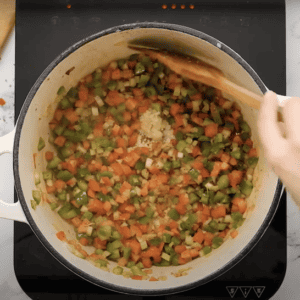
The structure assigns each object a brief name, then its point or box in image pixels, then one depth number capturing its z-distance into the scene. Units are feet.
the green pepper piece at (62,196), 1.90
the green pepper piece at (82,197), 1.91
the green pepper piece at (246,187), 1.87
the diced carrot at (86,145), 1.93
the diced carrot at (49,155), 1.90
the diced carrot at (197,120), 1.91
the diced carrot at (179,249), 1.88
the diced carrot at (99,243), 1.89
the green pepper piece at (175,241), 1.89
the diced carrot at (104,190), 1.91
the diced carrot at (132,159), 1.90
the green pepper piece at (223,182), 1.88
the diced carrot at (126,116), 1.92
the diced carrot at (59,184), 1.90
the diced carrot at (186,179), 1.91
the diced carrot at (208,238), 1.88
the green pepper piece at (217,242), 1.85
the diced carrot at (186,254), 1.86
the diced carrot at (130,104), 1.92
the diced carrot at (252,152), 1.88
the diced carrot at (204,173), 1.90
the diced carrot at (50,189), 1.87
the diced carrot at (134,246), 1.88
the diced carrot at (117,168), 1.91
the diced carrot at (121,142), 1.92
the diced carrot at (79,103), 1.92
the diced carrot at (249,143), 1.90
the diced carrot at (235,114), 1.90
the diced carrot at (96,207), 1.90
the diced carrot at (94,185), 1.91
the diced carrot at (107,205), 1.90
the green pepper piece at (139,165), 1.91
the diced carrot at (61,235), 1.79
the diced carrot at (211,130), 1.90
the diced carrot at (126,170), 1.91
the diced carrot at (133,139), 1.92
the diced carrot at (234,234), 1.81
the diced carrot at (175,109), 1.91
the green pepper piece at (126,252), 1.87
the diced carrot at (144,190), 1.90
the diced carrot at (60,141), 1.92
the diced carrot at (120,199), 1.90
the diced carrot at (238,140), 1.90
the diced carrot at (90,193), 1.91
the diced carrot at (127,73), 1.92
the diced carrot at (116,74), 1.91
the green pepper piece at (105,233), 1.88
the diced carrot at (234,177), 1.89
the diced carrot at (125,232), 1.90
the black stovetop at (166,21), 1.86
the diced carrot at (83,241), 1.88
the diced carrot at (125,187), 1.90
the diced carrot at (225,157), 1.90
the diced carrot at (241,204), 1.87
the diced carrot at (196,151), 1.91
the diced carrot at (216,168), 1.89
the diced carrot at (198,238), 1.88
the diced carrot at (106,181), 1.90
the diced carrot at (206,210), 1.90
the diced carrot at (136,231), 1.90
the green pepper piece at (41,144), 1.84
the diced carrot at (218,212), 1.88
